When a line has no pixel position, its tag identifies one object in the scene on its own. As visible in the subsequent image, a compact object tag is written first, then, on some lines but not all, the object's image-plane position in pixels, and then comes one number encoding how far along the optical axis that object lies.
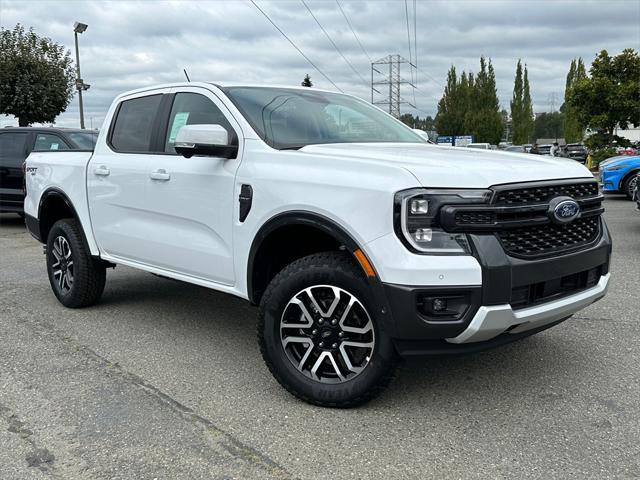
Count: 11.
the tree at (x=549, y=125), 143.07
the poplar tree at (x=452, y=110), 70.06
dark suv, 11.11
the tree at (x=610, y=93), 23.59
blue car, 14.19
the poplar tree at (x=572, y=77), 67.62
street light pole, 21.09
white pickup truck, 3.04
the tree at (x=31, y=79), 23.50
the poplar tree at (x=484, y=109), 68.44
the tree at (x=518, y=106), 86.00
